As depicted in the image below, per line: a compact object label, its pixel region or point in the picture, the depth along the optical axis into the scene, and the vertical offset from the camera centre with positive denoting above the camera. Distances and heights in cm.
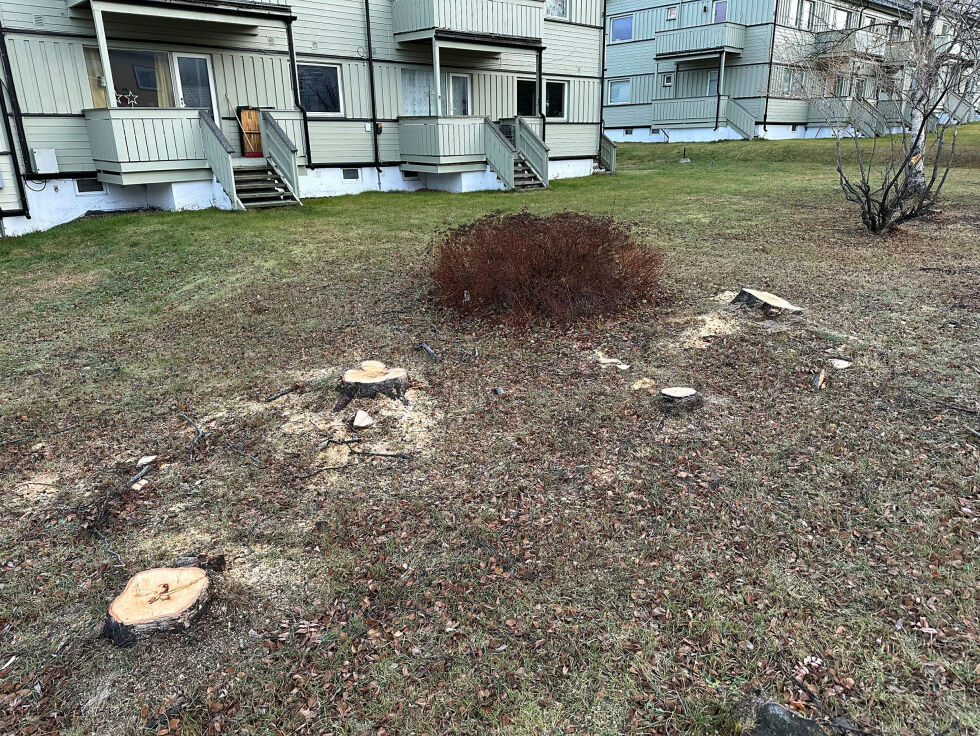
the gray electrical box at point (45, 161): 1313 -47
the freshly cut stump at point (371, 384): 536 -189
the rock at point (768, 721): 253 -212
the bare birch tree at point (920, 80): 1036 +64
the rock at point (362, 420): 501 -201
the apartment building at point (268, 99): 1307 +70
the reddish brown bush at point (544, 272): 689 -141
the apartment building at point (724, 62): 2909 +266
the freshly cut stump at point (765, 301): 680 -171
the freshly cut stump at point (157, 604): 304 -202
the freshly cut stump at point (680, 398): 502 -190
